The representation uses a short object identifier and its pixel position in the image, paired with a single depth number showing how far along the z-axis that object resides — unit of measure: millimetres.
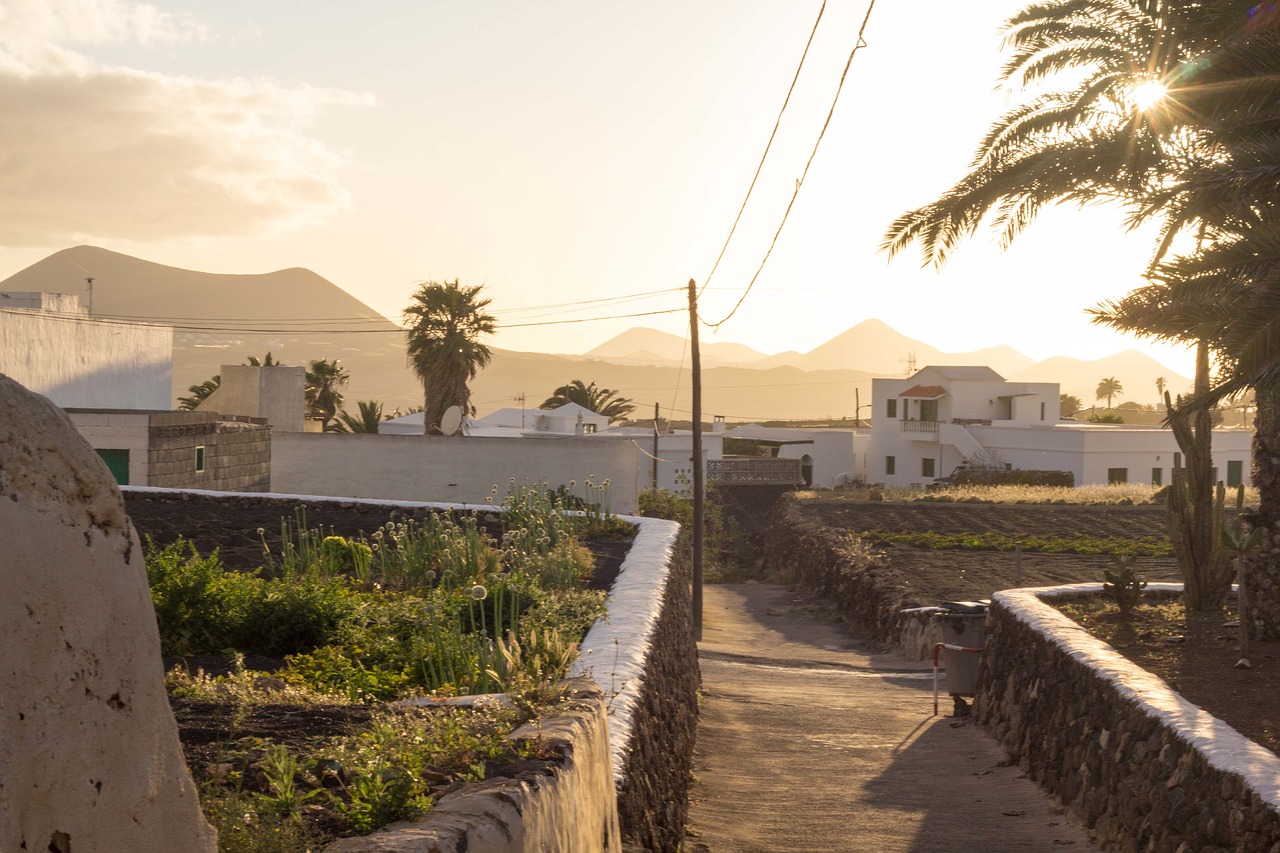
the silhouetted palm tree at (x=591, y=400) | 78125
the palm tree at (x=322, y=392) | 57688
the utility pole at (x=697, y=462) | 25438
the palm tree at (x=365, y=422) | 50250
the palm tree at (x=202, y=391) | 44588
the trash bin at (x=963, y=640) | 12914
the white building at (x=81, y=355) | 33281
